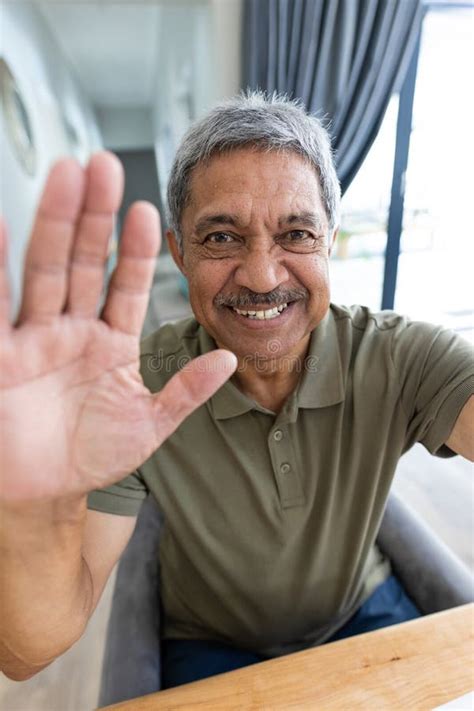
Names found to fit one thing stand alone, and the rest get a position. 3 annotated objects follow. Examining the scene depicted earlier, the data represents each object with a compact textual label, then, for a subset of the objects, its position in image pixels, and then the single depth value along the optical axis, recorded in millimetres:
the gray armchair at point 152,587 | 805
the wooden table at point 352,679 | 555
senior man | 521
